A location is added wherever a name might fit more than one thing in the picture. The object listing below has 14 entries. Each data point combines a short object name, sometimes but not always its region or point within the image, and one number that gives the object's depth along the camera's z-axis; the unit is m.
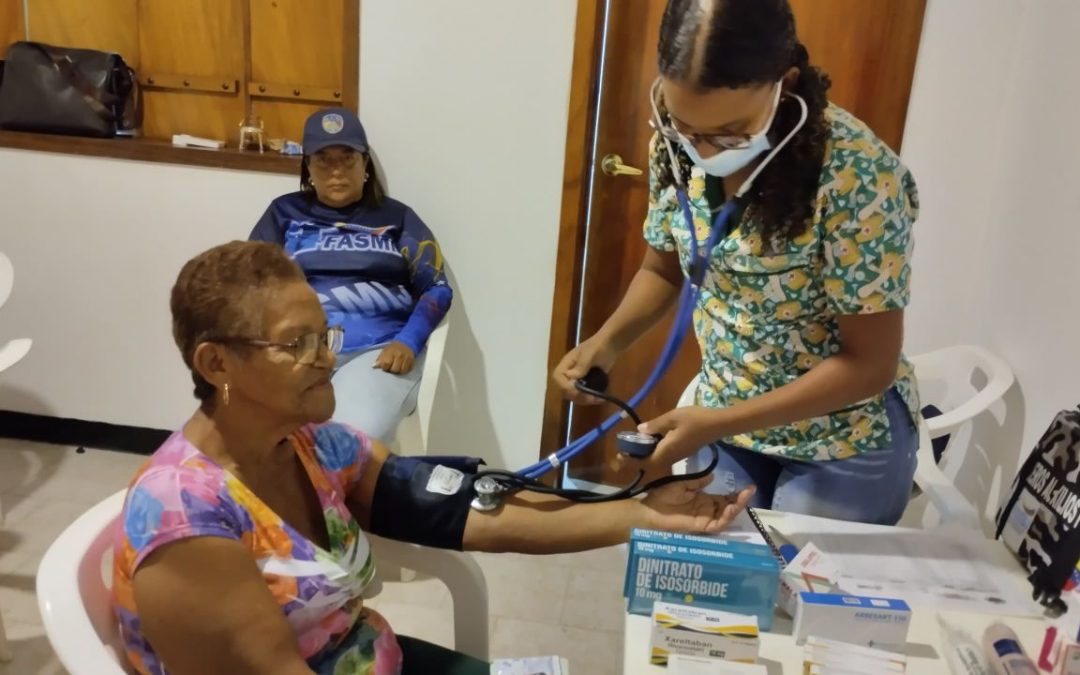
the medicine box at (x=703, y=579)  1.00
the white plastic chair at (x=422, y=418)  2.42
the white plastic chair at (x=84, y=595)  0.91
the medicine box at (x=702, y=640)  0.94
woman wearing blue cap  2.42
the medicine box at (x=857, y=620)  0.97
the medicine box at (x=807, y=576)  1.04
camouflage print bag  1.10
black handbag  2.71
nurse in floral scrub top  1.04
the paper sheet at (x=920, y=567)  1.10
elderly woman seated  0.95
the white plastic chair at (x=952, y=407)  1.63
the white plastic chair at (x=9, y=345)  2.09
